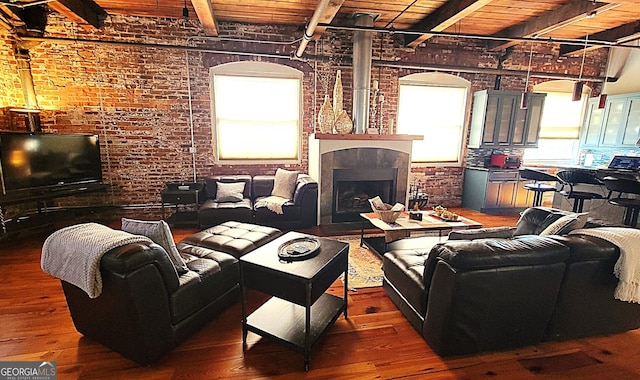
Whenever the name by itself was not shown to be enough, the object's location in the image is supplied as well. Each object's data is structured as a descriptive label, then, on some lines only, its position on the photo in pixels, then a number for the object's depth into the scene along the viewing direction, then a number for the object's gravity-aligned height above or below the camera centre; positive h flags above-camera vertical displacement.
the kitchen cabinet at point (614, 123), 5.53 +0.29
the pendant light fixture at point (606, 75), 5.96 +1.25
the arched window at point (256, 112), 4.91 +0.30
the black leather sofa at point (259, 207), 4.20 -1.11
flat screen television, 3.60 -0.47
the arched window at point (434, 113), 5.54 +0.38
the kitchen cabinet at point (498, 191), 5.52 -1.04
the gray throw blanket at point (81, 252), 1.62 -0.70
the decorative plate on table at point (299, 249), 1.93 -0.81
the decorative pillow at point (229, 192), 4.48 -0.95
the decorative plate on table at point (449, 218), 3.34 -0.94
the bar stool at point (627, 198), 3.54 -0.77
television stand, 3.66 -1.23
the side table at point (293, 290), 1.77 -0.99
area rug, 2.87 -1.44
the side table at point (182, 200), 4.44 -1.07
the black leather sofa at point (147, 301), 1.63 -1.07
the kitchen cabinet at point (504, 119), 5.51 +0.29
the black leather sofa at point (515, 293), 1.74 -0.98
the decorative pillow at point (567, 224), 2.12 -0.63
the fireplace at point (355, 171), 4.68 -0.63
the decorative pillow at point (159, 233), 1.96 -0.69
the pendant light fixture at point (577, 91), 3.68 +0.56
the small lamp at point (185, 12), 3.73 +1.44
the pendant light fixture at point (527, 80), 5.66 +1.05
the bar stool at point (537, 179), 4.81 -0.70
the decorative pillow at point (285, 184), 4.62 -0.83
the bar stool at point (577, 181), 4.32 -0.65
